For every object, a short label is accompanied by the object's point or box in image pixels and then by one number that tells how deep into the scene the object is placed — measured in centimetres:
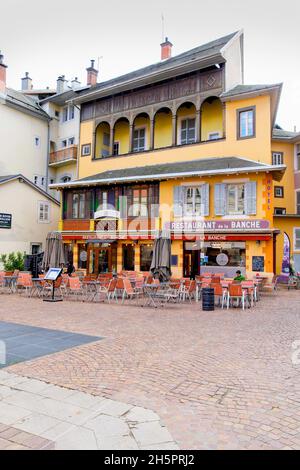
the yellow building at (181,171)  1927
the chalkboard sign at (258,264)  1850
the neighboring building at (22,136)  2822
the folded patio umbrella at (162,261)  1536
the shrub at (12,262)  2259
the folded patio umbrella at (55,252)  1802
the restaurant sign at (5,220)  2344
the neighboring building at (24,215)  2388
